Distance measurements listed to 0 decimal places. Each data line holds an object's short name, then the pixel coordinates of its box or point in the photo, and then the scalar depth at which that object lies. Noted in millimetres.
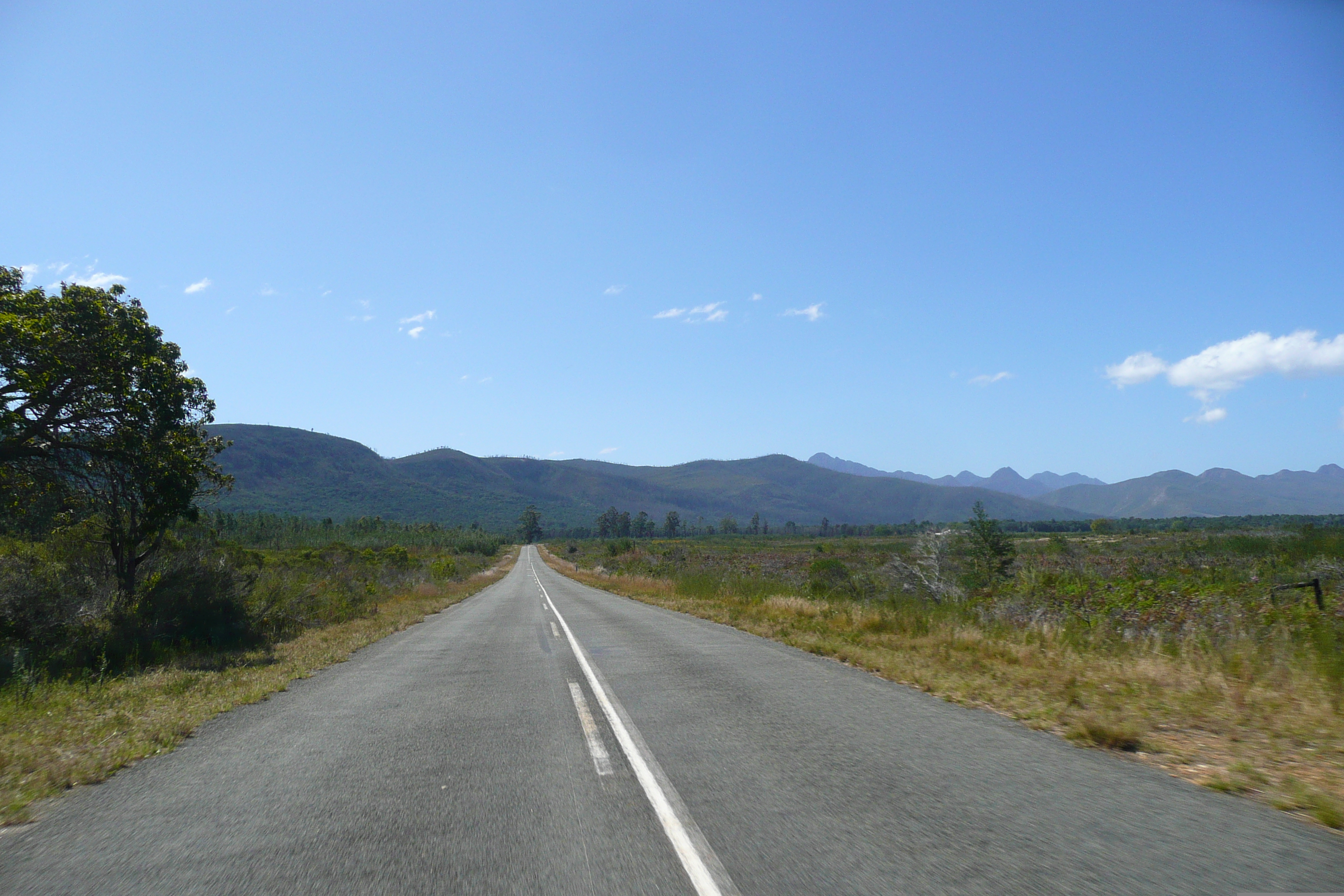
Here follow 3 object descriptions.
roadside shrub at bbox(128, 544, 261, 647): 14695
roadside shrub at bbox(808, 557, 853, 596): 22844
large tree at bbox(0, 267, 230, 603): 11945
